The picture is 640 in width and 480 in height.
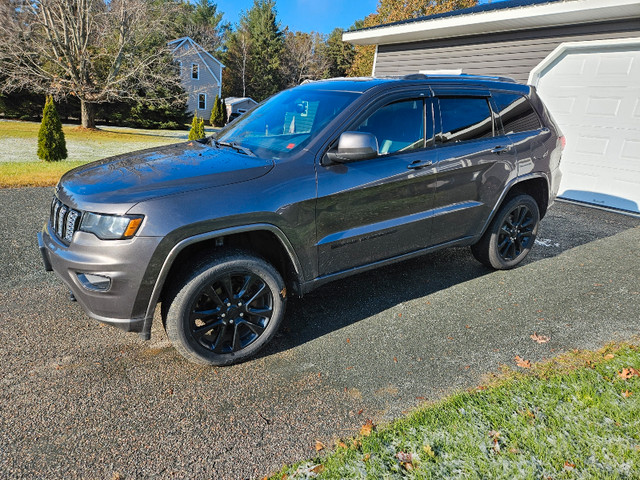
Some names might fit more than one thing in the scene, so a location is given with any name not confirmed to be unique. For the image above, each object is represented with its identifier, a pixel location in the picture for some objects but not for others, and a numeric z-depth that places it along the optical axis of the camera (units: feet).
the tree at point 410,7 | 107.24
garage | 24.86
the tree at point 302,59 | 180.96
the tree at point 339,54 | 187.52
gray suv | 8.36
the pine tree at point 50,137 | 36.29
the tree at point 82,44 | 66.28
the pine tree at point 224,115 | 115.17
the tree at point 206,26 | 170.71
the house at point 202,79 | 122.93
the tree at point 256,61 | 169.48
